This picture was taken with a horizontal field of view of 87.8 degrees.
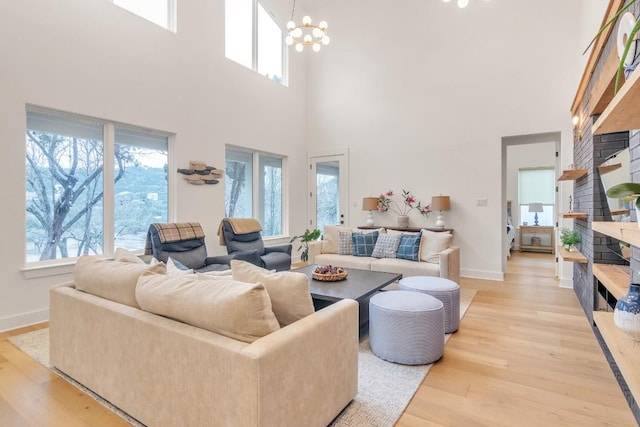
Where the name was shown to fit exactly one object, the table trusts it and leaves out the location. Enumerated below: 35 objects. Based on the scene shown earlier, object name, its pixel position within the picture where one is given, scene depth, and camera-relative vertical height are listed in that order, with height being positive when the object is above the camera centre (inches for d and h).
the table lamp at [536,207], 318.0 +1.1
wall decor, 185.5 +21.1
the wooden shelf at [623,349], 39.3 -19.6
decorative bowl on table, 123.7 -24.4
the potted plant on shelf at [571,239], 149.3 -14.3
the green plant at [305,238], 230.1 -21.1
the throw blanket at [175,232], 153.1 -10.7
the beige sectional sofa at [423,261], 159.0 -27.2
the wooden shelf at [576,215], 135.6 -3.0
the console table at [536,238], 313.5 -28.6
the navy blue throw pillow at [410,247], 171.6 -20.3
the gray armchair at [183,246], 151.9 -17.2
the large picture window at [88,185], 134.9 +11.7
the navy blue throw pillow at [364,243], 186.1 -19.1
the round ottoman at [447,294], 115.0 -29.6
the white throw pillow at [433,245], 168.1 -18.7
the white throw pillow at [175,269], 80.7 -15.0
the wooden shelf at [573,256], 133.1 -20.1
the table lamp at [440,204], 209.5 +2.9
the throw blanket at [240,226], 184.5 -9.4
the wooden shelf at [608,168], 98.7 +12.9
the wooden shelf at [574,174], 138.1 +14.6
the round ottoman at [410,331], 93.0 -34.7
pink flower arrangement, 227.1 +2.9
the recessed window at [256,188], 219.9 +15.7
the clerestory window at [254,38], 215.8 +120.4
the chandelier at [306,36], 152.7 +84.2
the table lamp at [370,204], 233.8 +3.6
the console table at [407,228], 213.7 -13.0
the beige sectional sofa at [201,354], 51.8 -26.2
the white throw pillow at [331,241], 200.1 -19.2
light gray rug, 70.6 -44.0
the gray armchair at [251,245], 173.9 -20.1
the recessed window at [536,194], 326.0 +14.5
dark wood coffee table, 105.7 -27.1
